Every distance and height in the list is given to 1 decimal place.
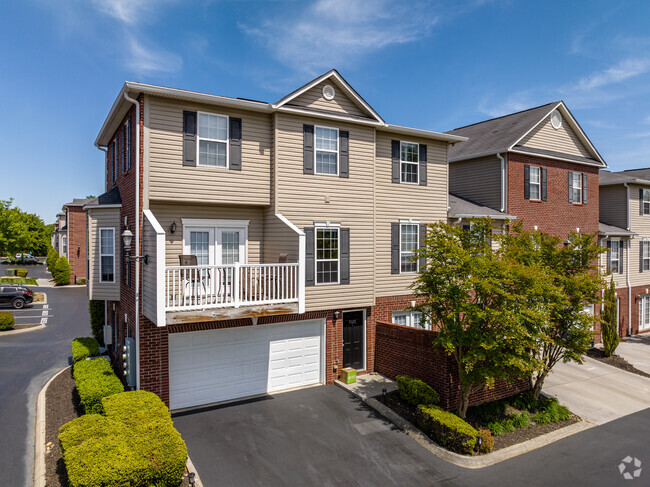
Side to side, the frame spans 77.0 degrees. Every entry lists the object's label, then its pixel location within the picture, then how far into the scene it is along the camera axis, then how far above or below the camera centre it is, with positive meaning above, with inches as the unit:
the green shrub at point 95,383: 388.8 -143.7
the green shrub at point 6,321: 831.5 -162.3
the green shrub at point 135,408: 332.9 -143.8
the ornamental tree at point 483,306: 397.7 -65.8
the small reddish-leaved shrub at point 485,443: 383.2 -189.9
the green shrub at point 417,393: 442.3 -166.5
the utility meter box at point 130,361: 430.9 -127.6
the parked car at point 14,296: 1066.4 -141.4
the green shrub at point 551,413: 462.8 -199.7
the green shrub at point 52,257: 1651.6 -62.5
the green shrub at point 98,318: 665.6 -124.8
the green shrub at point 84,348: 524.6 -143.4
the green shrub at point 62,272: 1526.8 -112.1
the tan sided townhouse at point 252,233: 432.5 +11.1
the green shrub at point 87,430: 304.3 -146.0
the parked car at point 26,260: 2564.0 -113.8
